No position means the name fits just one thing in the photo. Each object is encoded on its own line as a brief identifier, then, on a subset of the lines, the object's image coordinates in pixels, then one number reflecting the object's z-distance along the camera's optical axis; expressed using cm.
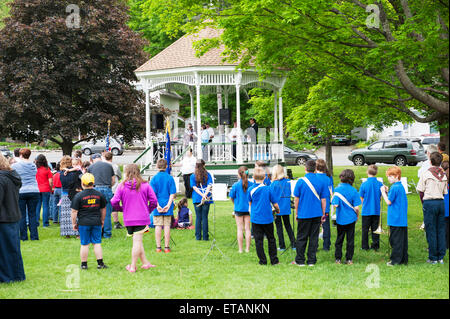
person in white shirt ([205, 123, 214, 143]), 2098
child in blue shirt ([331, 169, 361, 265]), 863
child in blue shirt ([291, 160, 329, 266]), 837
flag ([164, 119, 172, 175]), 1191
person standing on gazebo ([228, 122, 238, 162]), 1964
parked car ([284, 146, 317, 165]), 3325
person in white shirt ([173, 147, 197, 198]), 1712
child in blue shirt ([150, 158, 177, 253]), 962
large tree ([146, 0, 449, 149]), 941
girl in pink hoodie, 807
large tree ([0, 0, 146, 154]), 2348
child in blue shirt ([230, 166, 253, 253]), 935
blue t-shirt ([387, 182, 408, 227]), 852
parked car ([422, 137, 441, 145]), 3944
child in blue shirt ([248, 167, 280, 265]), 845
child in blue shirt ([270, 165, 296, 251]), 927
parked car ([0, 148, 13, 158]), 3133
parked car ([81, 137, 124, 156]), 4503
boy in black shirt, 816
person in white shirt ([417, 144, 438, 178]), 1034
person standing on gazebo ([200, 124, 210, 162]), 1973
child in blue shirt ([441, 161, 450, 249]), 861
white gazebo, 1931
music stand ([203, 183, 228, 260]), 1038
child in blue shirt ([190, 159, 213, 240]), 1071
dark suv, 3102
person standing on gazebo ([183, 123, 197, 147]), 2063
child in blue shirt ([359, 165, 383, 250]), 972
